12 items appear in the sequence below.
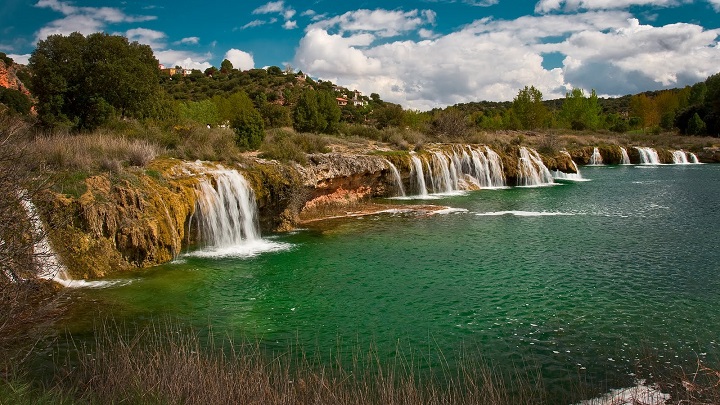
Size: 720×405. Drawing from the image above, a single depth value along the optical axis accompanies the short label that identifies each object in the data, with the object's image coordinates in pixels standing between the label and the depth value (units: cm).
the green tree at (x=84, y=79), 2280
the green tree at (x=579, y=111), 8450
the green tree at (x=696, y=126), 7325
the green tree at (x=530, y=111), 8462
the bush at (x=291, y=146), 2384
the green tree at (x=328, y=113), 3928
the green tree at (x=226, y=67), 10435
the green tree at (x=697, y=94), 8645
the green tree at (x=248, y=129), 2523
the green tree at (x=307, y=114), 3881
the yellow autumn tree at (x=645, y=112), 9349
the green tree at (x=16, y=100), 4944
